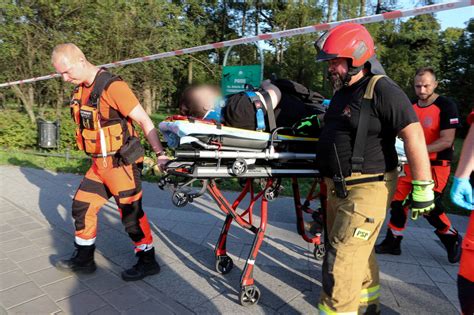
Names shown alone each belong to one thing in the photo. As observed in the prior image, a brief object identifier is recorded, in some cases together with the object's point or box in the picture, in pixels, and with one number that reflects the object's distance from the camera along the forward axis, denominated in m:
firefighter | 1.99
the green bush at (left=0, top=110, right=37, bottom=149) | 9.34
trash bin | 8.62
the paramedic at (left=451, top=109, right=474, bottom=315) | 1.90
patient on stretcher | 2.58
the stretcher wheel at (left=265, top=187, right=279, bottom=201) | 2.87
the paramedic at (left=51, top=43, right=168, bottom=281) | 2.87
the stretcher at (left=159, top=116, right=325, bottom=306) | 2.37
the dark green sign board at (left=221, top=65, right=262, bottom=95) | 7.79
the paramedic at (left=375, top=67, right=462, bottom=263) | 3.68
